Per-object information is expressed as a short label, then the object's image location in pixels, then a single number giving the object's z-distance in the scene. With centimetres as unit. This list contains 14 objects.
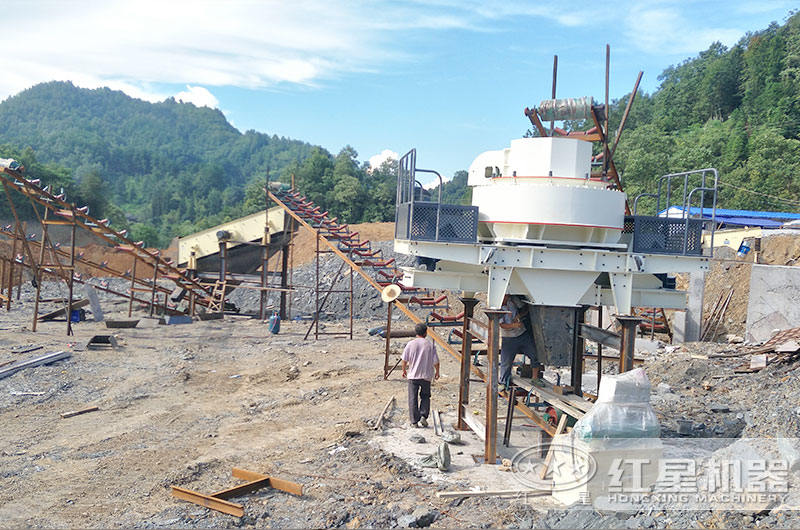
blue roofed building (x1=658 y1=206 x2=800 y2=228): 2670
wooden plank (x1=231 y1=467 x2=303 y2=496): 634
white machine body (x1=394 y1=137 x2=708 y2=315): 673
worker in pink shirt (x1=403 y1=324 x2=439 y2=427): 843
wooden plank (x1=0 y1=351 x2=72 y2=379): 1202
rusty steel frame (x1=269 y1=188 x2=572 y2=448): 704
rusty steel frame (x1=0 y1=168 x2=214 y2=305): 1599
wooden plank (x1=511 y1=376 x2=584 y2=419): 654
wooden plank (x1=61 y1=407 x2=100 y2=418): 989
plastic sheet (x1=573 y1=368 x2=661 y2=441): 568
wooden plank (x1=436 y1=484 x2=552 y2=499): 609
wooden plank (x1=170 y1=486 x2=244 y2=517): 586
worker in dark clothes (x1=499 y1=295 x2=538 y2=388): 775
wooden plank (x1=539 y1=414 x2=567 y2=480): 658
